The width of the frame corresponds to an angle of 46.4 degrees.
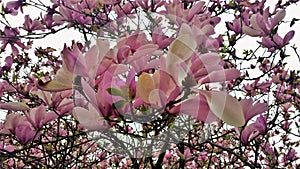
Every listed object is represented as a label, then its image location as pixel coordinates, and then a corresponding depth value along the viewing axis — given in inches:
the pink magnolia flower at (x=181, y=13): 44.6
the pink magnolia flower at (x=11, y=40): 70.7
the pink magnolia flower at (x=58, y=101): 35.0
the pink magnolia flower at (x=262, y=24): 52.5
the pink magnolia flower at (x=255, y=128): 45.8
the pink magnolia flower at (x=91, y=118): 23.3
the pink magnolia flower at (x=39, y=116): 36.3
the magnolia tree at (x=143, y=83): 20.9
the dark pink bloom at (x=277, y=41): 56.9
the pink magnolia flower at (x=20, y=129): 37.6
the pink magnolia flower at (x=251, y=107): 28.7
